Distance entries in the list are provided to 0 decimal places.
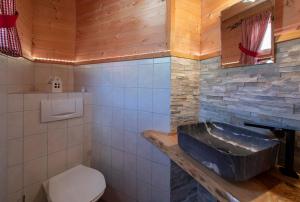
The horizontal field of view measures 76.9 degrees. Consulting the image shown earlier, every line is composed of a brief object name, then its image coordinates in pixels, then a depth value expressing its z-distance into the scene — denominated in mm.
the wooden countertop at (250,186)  674
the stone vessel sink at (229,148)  734
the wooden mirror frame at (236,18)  1072
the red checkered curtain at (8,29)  1176
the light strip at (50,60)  1977
